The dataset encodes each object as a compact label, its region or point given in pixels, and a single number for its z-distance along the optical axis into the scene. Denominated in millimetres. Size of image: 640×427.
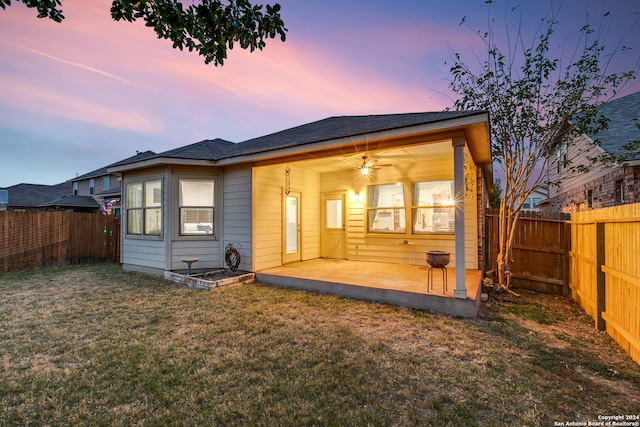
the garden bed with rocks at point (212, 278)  5848
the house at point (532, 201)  26906
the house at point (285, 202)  6633
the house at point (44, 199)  19781
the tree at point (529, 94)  5727
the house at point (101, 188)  17616
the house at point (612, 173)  7250
